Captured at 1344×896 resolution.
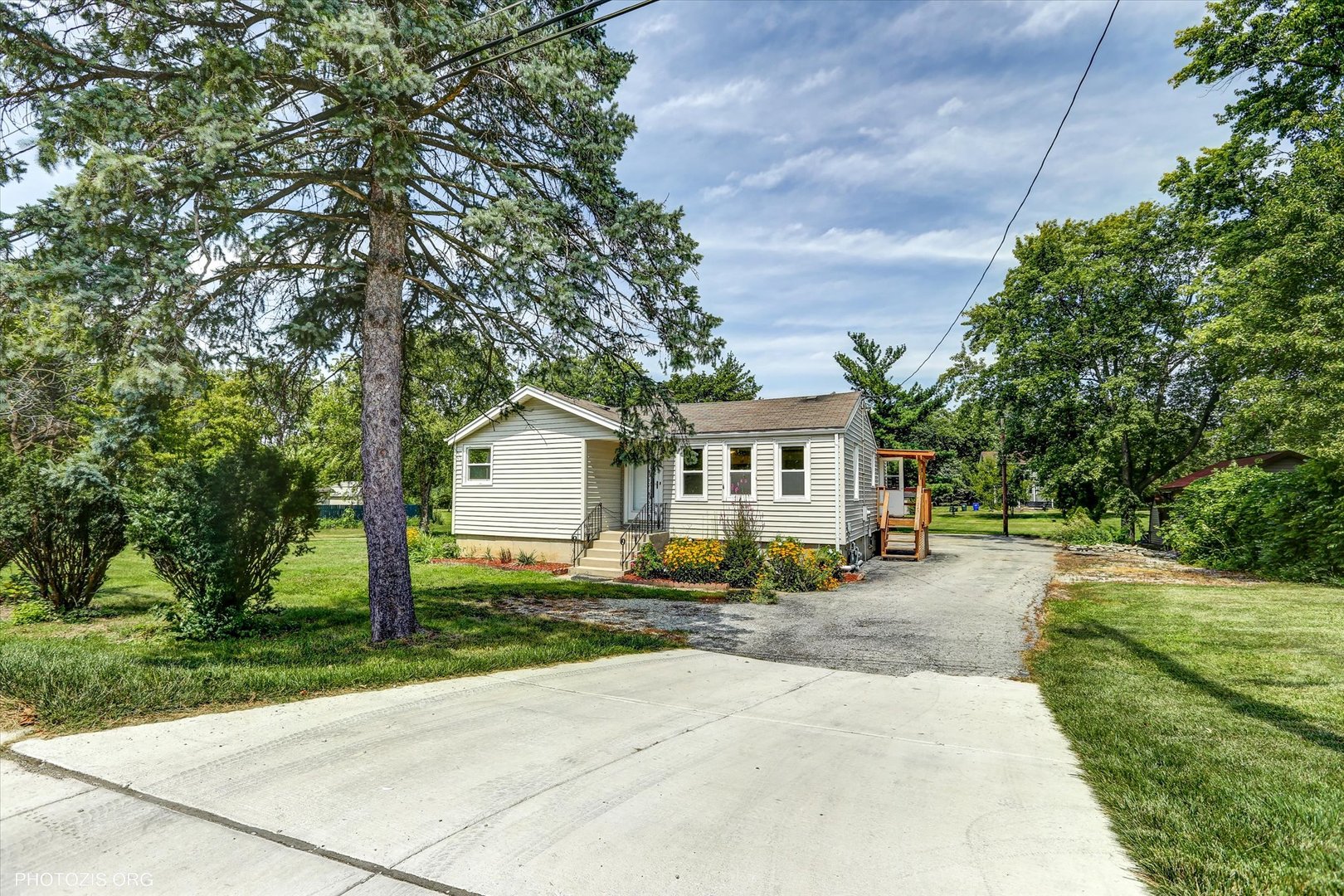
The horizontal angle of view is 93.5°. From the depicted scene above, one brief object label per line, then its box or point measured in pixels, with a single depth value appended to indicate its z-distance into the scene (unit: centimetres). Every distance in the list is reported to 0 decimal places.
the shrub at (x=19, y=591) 886
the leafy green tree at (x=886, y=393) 2994
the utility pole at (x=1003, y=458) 2832
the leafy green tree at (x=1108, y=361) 2350
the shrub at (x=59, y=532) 800
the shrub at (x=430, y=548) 1848
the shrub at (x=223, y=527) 690
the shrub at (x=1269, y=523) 1291
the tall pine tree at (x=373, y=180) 559
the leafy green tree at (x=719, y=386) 3703
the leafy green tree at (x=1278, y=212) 1320
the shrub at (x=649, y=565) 1544
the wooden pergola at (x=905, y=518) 1966
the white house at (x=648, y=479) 1584
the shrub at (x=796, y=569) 1397
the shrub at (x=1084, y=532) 2286
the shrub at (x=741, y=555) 1454
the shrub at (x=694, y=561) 1484
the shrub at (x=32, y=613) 805
